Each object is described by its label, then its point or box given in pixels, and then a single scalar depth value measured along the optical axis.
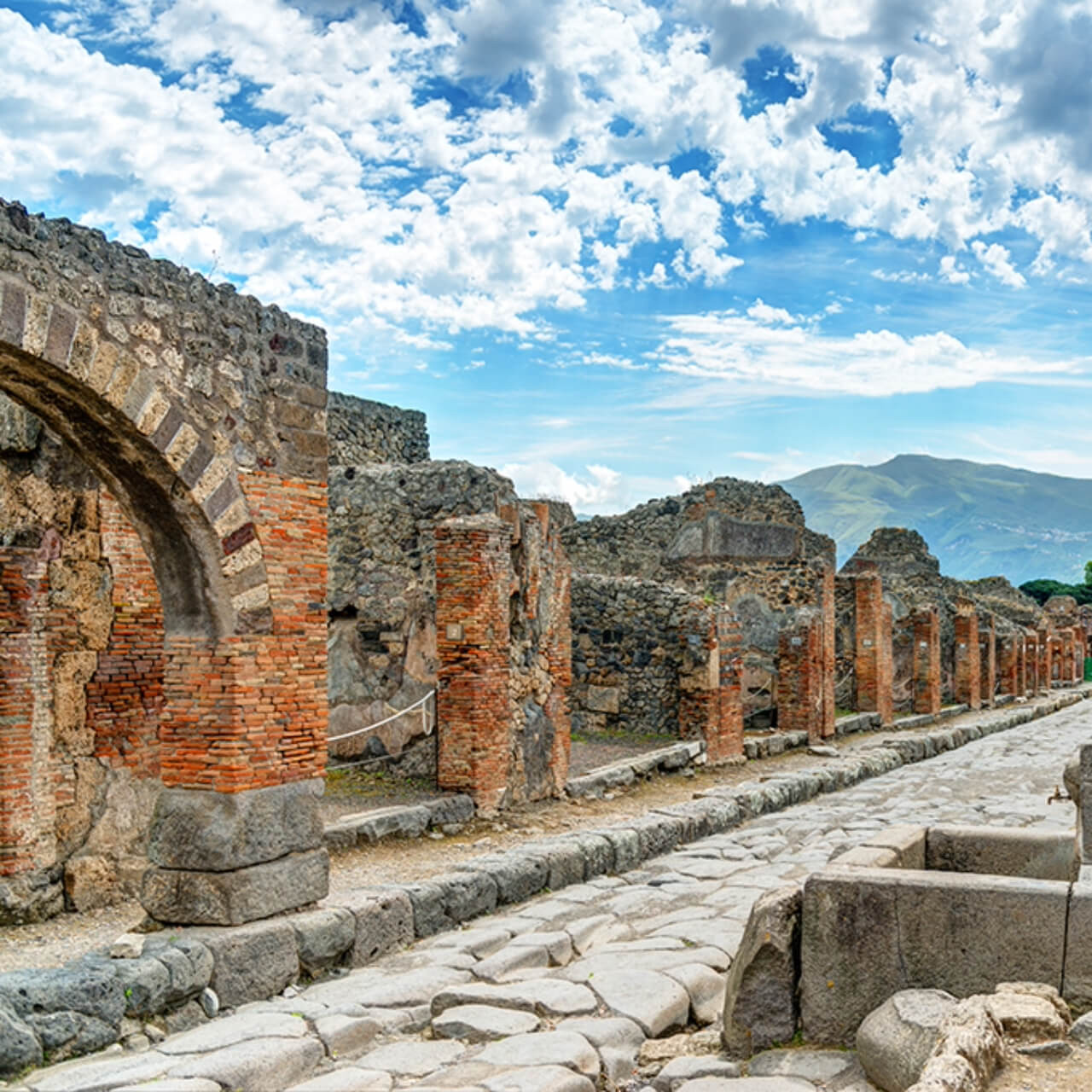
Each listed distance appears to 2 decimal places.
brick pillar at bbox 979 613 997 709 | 29.23
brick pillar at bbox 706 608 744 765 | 14.79
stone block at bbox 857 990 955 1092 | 4.07
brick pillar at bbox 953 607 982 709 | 27.03
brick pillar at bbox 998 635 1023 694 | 31.83
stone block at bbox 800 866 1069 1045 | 4.48
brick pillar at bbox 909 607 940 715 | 23.80
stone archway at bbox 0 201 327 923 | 6.27
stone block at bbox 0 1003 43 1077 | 5.03
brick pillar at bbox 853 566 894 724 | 21.02
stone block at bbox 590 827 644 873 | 9.37
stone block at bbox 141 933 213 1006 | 5.91
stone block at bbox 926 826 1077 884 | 5.87
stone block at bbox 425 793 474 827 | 9.77
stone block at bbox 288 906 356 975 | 6.75
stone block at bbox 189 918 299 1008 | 6.27
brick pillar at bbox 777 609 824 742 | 17.48
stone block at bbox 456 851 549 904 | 8.23
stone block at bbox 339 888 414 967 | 7.12
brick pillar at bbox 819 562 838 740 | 18.08
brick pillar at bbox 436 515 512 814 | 10.22
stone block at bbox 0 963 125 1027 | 5.22
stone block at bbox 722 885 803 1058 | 4.77
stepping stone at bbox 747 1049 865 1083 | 4.41
